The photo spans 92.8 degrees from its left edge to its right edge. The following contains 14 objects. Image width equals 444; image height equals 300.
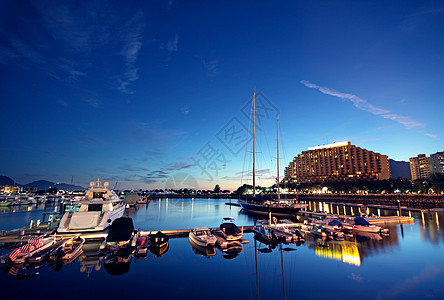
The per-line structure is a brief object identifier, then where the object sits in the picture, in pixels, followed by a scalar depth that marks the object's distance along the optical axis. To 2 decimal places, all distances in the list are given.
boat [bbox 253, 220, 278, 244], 27.77
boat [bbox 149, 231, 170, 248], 24.66
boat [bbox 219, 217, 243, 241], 25.34
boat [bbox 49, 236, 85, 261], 19.90
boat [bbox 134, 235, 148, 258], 21.88
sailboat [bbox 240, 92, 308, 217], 52.88
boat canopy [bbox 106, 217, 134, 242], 21.53
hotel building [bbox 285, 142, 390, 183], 185.88
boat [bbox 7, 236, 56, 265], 18.35
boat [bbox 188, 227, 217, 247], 24.52
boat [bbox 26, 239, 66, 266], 18.55
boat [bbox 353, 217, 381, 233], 30.95
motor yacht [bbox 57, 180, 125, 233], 26.14
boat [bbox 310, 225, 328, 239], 29.48
